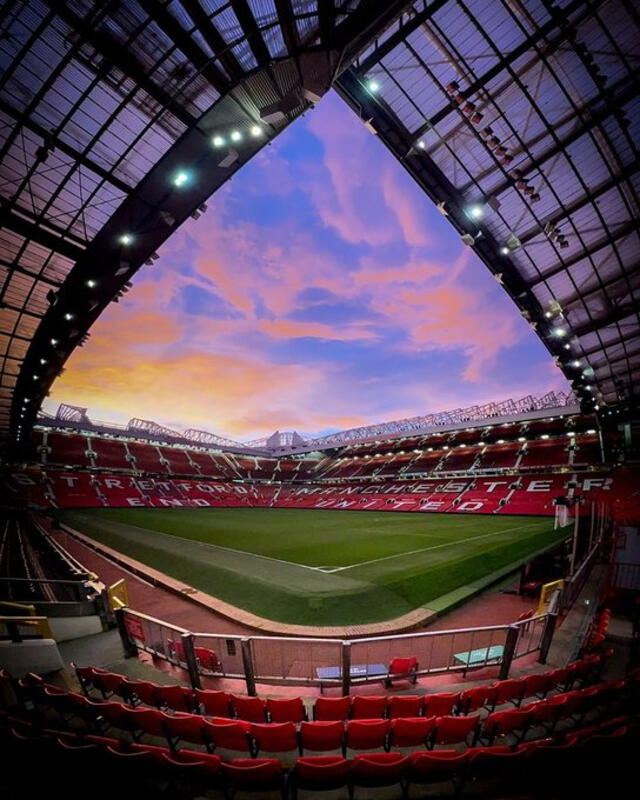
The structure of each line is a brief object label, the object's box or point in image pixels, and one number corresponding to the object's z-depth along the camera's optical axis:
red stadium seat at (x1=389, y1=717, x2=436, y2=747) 4.92
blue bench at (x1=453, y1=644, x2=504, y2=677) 7.51
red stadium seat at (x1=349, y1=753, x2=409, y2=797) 4.11
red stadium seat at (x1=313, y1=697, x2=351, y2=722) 5.55
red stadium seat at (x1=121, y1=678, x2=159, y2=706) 6.00
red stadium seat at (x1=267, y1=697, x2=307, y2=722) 5.52
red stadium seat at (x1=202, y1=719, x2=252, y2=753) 4.87
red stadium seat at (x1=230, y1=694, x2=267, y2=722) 5.64
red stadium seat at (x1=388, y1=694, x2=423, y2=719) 5.64
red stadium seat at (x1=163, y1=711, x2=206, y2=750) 4.96
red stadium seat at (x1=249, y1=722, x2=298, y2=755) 4.82
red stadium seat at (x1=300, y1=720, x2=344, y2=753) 4.80
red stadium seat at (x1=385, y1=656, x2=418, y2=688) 7.21
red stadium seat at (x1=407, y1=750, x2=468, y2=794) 4.09
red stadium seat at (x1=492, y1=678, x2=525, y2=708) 5.93
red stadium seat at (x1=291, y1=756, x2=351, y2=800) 4.01
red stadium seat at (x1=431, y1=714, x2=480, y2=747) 4.99
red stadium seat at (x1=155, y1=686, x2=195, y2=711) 5.88
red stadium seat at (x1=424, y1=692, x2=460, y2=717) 5.73
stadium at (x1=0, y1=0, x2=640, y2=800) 4.80
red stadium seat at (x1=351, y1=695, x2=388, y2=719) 5.53
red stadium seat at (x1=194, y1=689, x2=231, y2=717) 5.78
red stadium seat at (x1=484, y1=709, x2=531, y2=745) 5.11
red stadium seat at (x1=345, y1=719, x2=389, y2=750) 4.82
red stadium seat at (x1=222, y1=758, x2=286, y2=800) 4.05
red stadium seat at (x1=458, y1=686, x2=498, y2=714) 5.73
